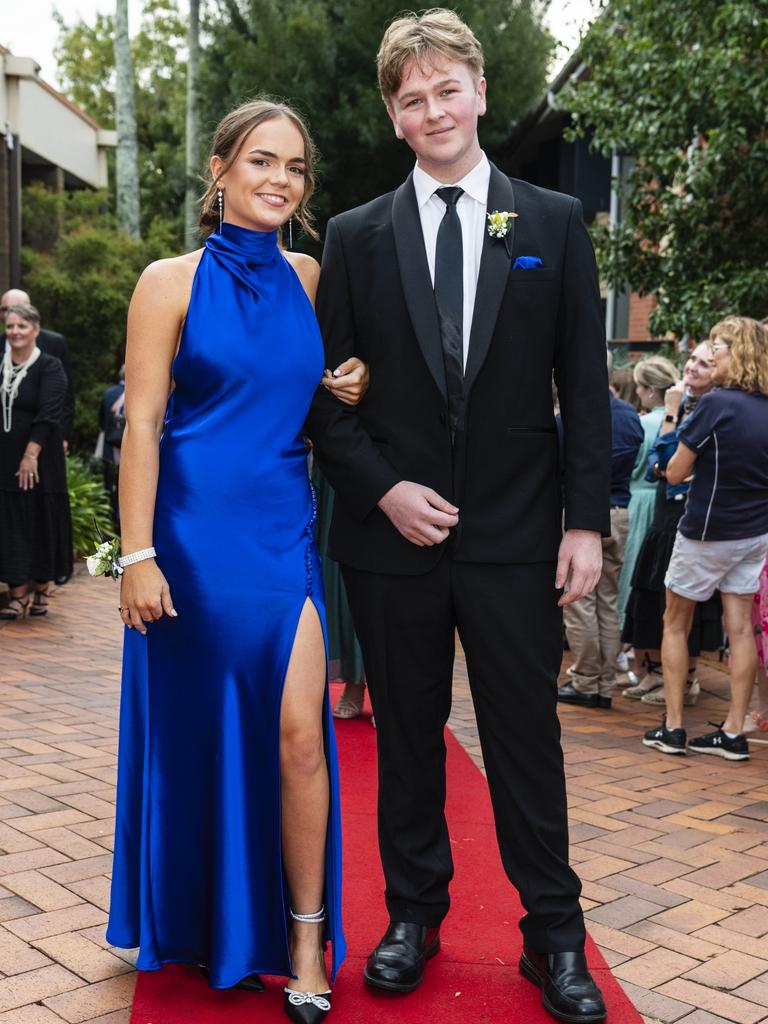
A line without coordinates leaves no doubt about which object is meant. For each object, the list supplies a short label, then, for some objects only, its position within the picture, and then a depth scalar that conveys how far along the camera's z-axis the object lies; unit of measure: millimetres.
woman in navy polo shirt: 5566
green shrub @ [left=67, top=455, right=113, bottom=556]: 11859
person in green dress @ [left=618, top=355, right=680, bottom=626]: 7434
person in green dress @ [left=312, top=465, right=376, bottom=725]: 5934
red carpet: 2900
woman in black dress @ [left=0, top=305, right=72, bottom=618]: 8250
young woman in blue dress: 2881
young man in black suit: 2895
